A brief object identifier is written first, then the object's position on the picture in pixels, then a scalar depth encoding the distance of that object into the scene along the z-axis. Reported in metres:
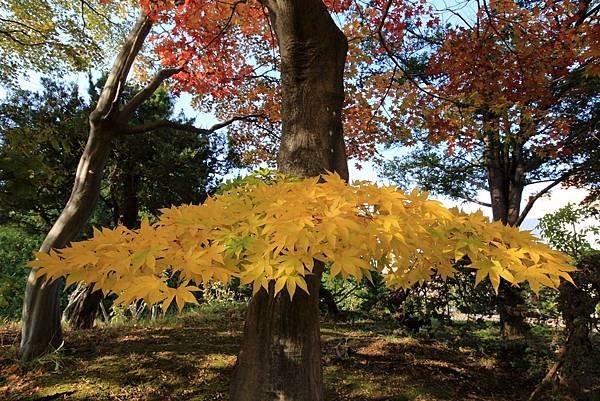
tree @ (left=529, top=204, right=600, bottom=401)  3.48
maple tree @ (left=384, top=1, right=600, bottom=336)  5.95
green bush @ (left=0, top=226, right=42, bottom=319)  12.43
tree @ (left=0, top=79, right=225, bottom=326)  11.26
